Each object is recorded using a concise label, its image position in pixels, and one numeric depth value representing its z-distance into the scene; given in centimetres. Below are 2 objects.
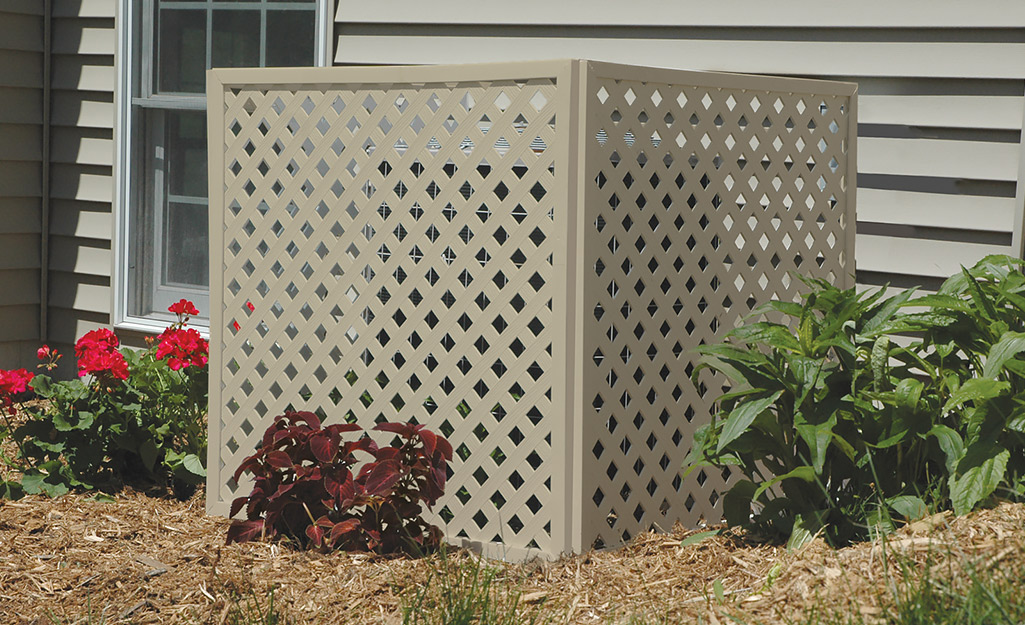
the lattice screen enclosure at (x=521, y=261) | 329
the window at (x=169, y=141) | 565
